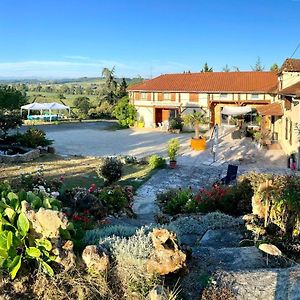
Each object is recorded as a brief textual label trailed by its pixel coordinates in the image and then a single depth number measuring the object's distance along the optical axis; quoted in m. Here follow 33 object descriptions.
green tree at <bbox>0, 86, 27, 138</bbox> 20.06
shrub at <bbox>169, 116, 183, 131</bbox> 28.02
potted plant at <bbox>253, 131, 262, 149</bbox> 19.95
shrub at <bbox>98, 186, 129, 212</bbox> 8.91
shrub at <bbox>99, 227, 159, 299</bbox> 3.63
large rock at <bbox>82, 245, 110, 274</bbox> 3.72
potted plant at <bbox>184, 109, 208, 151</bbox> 19.86
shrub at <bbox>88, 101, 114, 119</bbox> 39.32
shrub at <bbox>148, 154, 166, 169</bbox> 16.09
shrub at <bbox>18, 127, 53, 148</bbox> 19.56
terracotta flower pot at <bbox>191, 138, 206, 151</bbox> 19.85
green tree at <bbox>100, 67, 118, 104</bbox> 40.10
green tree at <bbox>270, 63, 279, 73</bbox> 31.76
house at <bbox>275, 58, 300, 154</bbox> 15.67
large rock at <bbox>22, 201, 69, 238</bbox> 3.77
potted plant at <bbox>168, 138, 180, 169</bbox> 16.03
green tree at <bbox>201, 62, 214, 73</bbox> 37.01
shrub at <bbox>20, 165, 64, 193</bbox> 8.92
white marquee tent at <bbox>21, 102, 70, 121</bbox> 33.53
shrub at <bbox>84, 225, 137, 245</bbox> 4.47
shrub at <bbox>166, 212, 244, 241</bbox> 6.82
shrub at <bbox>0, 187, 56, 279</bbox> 3.65
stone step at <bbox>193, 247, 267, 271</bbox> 4.40
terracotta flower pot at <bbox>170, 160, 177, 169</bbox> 16.02
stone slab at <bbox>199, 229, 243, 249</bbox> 5.87
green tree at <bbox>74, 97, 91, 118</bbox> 39.62
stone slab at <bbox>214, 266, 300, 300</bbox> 3.72
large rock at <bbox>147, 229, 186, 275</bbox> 3.75
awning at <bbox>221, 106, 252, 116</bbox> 24.52
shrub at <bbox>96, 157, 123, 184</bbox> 12.45
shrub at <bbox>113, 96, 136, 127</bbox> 31.26
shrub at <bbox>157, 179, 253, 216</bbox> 8.34
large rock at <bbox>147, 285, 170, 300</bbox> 3.36
